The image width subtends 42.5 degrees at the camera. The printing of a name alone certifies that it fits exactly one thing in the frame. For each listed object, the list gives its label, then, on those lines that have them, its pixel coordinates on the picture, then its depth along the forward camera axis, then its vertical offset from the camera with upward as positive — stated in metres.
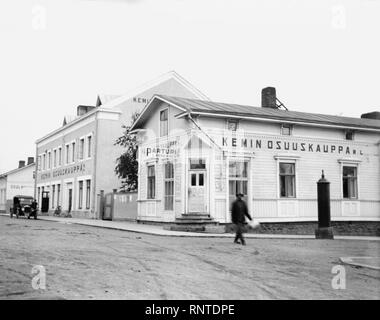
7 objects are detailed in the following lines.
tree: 29.44 +2.80
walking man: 13.77 -0.13
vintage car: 34.72 +0.35
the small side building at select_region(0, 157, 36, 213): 58.09 +3.42
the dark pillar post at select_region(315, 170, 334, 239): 17.58 -0.14
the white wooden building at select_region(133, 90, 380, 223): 20.00 +2.08
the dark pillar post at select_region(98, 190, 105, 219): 30.61 +0.17
